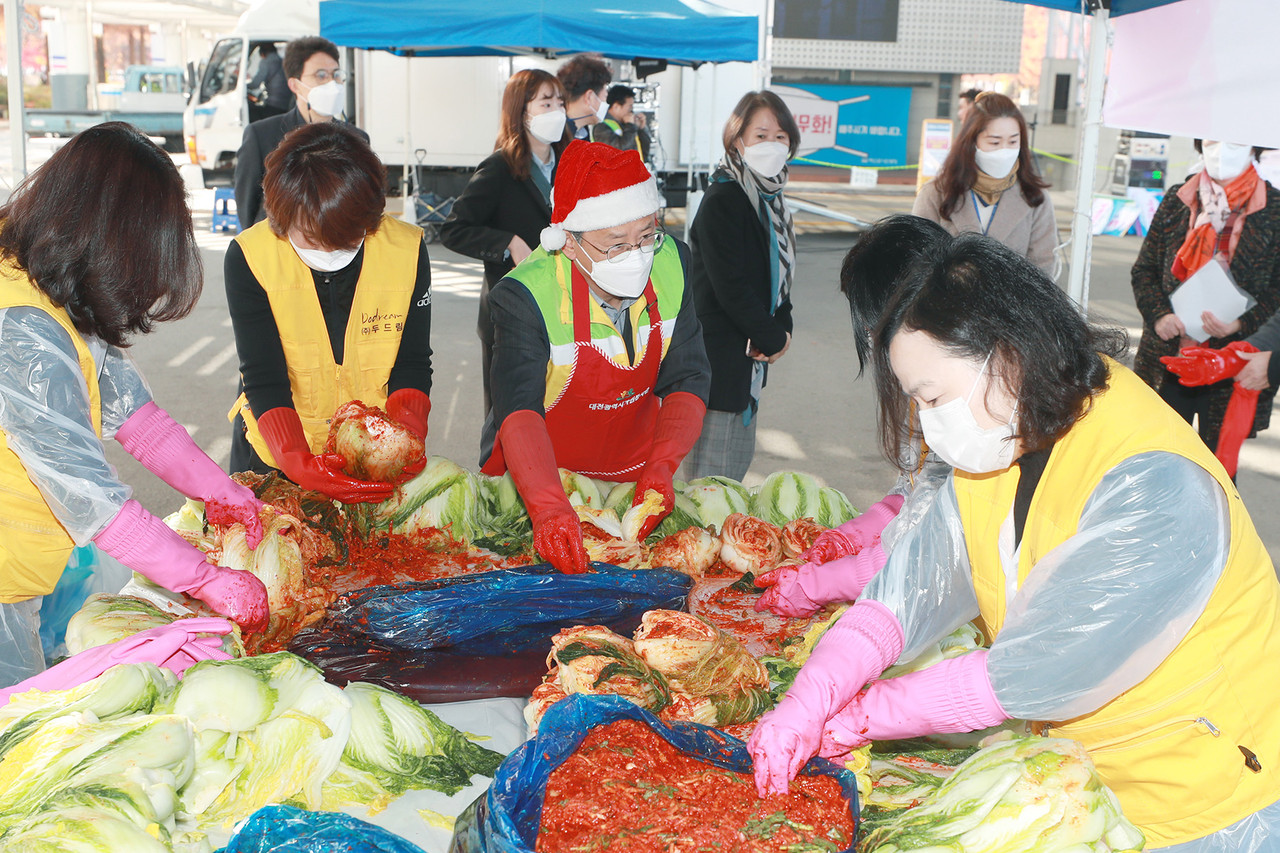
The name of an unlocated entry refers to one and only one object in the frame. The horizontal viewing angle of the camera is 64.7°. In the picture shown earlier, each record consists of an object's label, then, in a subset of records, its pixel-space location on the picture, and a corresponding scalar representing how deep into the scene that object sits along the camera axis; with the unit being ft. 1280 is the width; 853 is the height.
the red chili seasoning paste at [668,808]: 5.08
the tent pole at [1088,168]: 16.98
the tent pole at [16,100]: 19.40
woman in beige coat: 15.52
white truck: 42.24
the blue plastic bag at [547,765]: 4.95
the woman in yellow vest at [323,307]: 9.09
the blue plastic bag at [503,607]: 7.62
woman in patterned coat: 14.42
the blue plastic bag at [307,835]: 4.74
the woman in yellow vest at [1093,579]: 4.90
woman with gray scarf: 13.39
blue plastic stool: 44.04
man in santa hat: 9.22
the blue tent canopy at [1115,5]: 14.96
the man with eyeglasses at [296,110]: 16.49
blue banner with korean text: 70.79
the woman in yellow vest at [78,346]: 6.21
